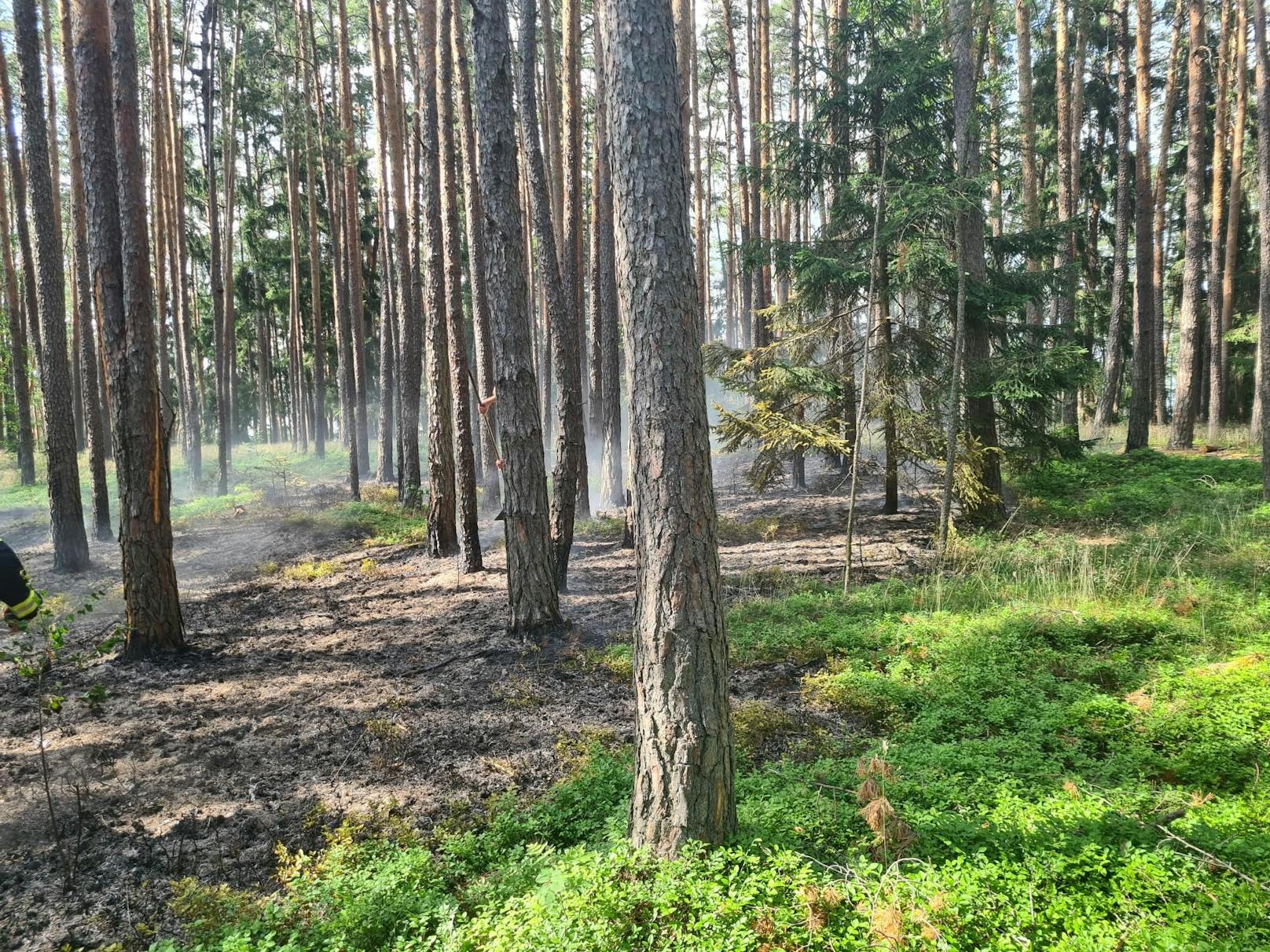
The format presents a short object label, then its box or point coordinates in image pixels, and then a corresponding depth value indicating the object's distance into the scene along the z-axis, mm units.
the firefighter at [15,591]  4641
